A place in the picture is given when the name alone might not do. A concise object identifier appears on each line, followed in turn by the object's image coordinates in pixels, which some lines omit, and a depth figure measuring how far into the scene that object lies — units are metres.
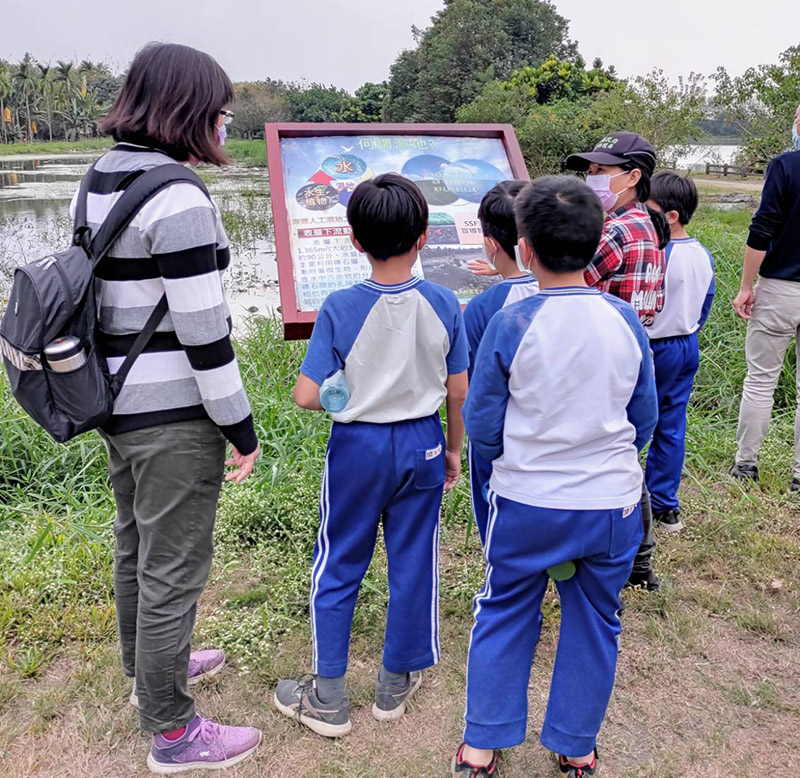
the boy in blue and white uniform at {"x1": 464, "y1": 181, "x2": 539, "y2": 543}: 2.15
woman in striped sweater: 1.62
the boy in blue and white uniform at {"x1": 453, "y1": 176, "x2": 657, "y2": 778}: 1.65
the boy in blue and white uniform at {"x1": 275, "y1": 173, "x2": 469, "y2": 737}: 1.88
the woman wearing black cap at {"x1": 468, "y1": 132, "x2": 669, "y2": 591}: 2.52
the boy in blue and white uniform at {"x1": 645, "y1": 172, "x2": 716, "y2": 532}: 3.01
